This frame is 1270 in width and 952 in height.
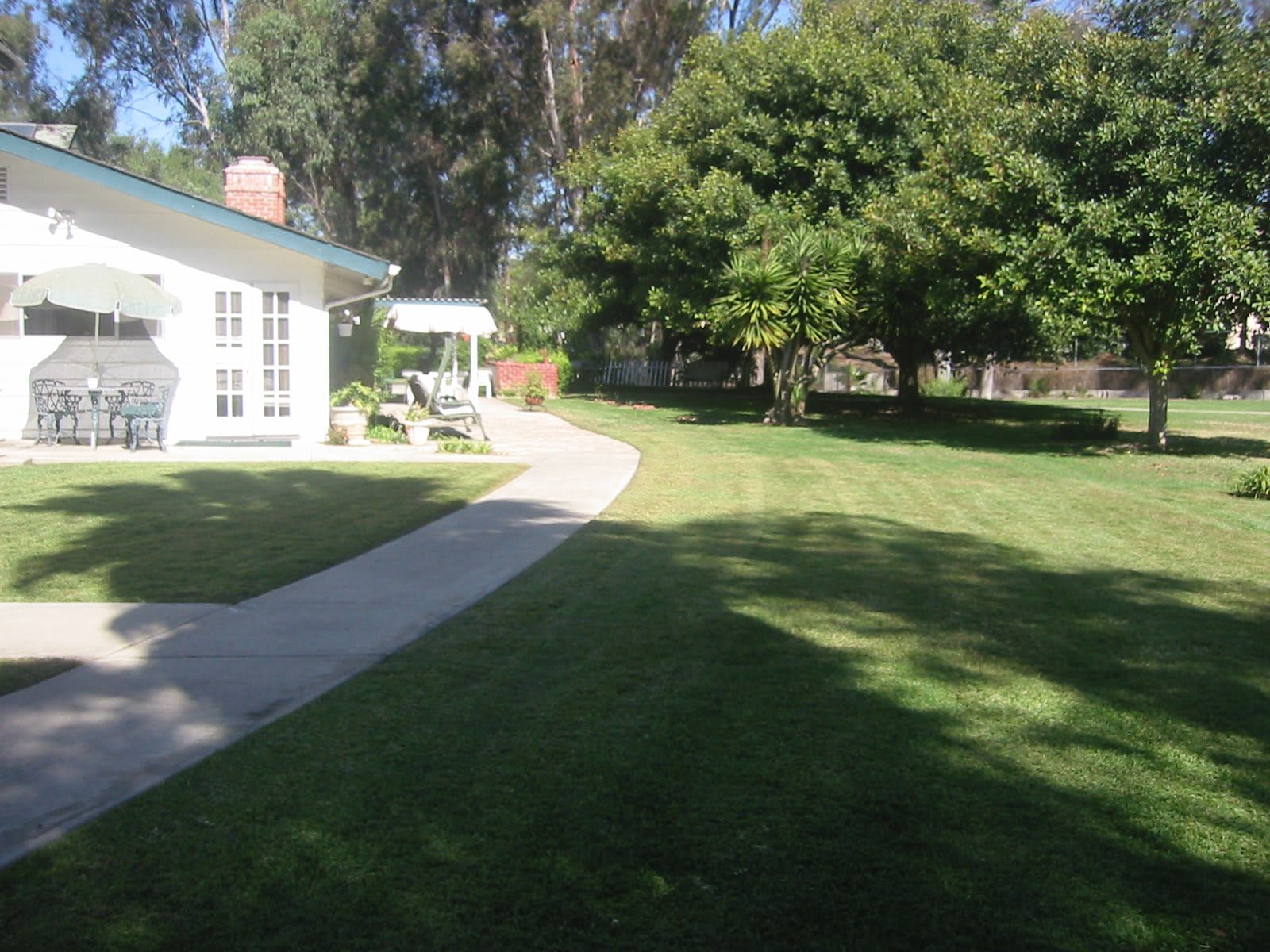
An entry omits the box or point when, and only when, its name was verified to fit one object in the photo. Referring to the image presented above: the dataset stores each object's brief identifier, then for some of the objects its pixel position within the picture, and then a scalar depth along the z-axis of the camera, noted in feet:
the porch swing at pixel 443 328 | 60.29
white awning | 71.87
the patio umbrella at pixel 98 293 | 48.91
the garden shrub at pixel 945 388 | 135.05
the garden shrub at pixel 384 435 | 59.82
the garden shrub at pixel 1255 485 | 42.60
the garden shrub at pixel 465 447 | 53.88
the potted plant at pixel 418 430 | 58.13
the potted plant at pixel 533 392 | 92.12
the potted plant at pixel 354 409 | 58.39
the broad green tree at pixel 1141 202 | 53.16
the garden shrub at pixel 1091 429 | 69.21
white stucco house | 54.75
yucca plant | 69.82
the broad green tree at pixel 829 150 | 73.36
